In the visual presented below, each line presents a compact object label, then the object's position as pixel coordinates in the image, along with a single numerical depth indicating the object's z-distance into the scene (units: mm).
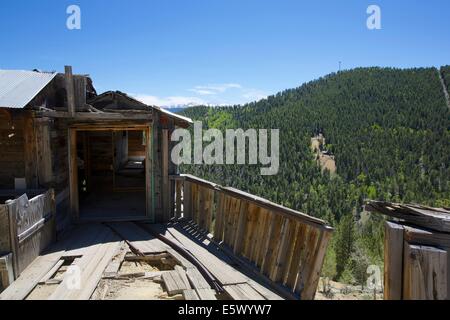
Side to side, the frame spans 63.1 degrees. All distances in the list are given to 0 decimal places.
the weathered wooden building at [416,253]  2877
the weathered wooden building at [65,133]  7121
